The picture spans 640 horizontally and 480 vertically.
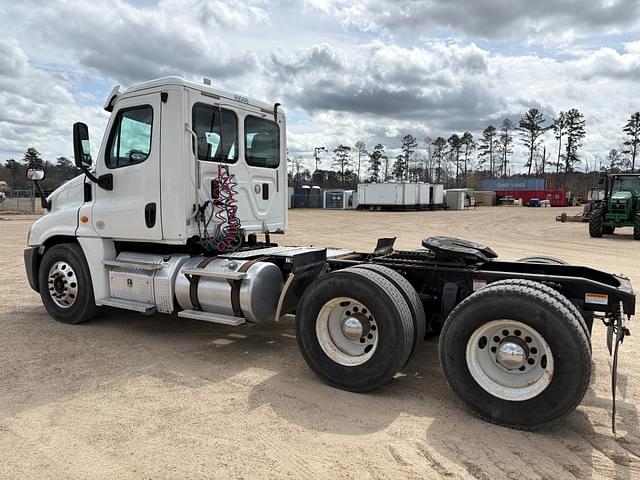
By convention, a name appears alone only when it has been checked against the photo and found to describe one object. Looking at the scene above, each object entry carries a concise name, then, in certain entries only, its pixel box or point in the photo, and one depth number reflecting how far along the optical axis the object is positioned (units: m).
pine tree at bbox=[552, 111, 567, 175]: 78.00
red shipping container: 57.16
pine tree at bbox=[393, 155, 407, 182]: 86.94
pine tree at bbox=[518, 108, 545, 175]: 81.31
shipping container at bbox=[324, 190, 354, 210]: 53.34
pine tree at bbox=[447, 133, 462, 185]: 89.88
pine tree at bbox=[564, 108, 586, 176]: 77.00
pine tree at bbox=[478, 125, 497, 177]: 87.89
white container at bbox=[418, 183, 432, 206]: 48.31
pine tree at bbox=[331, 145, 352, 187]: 89.69
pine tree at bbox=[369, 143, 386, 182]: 91.44
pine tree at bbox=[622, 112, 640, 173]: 70.88
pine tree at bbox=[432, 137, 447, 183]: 89.00
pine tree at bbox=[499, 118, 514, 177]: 88.62
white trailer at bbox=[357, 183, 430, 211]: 46.28
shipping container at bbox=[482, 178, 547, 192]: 65.00
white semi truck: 3.81
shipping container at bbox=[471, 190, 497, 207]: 61.47
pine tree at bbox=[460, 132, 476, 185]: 89.69
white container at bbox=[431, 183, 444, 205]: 50.38
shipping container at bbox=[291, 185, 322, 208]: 54.62
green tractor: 19.84
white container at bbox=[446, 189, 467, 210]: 51.56
